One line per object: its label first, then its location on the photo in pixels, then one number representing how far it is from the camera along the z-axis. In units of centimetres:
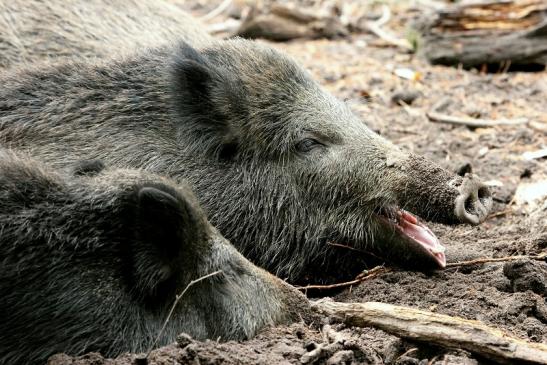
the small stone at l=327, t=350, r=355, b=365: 833
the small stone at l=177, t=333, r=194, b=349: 825
